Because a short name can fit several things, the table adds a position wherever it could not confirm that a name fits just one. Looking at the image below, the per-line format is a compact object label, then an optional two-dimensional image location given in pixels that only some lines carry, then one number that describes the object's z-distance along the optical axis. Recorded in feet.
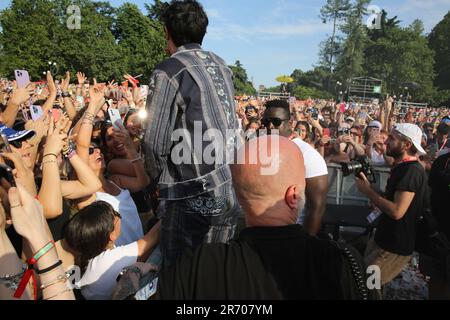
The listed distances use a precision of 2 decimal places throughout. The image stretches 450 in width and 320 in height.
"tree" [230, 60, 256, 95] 206.24
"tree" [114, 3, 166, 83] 164.25
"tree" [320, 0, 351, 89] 194.08
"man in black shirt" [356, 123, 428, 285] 10.79
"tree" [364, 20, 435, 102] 210.38
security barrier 18.03
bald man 4.15
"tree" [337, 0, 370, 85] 201.05
